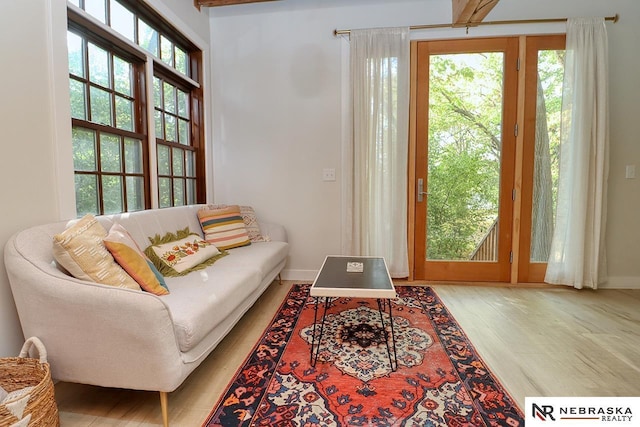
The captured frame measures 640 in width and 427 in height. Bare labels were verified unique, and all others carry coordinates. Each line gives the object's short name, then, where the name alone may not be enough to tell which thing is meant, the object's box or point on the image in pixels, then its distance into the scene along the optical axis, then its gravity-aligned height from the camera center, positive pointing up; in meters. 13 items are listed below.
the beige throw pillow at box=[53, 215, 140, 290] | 1.28 -0.29
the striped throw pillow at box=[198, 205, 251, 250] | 2.65 -0.33
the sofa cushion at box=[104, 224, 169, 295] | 1.44 -0.35
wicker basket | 0.98 -0.73
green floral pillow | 1.94 -0.43
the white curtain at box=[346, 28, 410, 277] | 2.92 +0.48
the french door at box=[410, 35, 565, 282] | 2.89 +0.36
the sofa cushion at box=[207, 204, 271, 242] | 3.02 -0.34
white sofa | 1.16 -0.55
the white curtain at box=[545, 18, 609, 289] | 2.71 +0.29
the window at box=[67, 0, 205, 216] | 1.92 +0.67
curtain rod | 2.76 +1.59
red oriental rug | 1.30 -0.97
